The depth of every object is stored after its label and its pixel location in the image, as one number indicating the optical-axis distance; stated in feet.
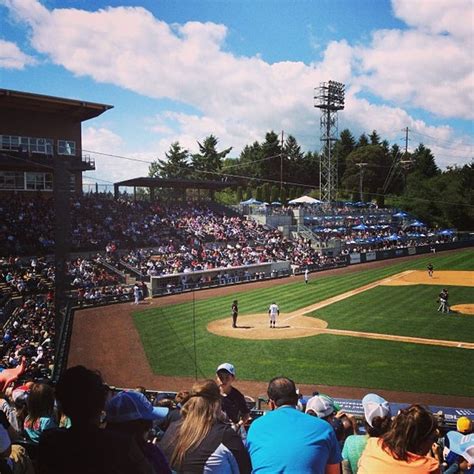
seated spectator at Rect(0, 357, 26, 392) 17.26
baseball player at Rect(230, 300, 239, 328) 65.00
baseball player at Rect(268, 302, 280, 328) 65.21
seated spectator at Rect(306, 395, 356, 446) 12.60
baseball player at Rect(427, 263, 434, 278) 95.57
